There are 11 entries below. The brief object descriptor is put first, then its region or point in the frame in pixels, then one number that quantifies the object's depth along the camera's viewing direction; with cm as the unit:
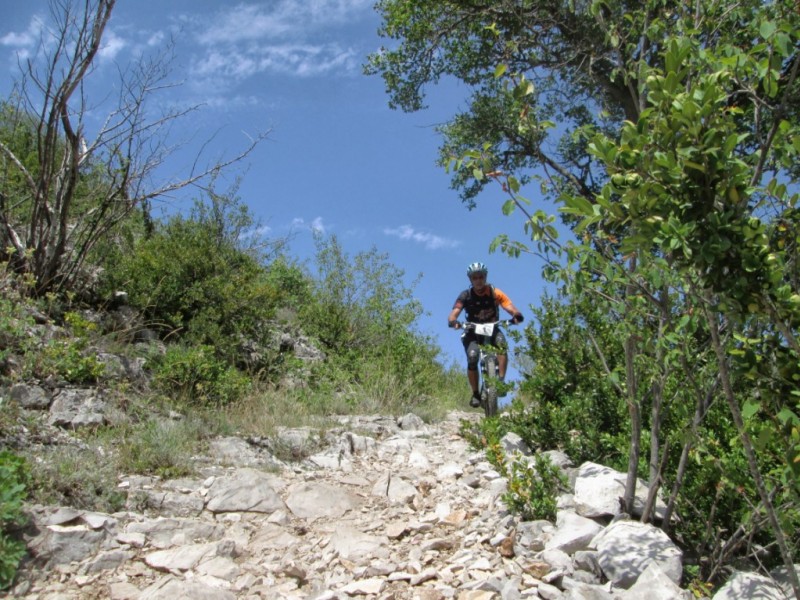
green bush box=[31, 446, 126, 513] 404
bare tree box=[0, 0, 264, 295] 696
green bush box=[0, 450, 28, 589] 324
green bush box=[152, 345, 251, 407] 671
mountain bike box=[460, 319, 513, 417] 698
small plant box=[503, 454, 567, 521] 397
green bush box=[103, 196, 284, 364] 816
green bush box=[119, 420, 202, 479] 478
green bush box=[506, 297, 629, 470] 517
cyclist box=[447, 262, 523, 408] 783
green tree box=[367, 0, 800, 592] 182
